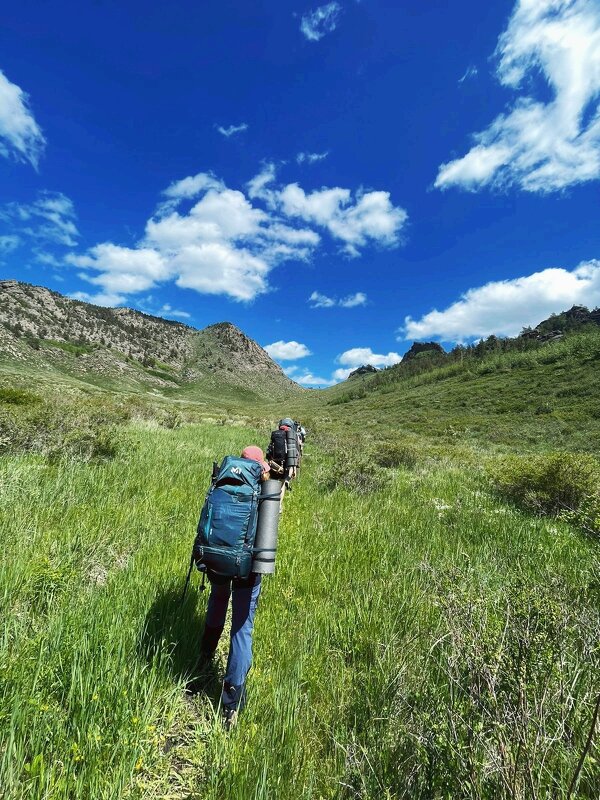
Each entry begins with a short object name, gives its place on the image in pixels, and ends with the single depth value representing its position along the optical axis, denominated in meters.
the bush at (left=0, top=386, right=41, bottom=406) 11.74
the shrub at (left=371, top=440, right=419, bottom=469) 15.62
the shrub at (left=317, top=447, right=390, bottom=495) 9.96
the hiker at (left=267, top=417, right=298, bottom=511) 7.36
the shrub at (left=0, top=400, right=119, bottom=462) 8.35
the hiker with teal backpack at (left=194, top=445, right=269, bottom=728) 2.63
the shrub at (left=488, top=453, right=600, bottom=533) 8.73
